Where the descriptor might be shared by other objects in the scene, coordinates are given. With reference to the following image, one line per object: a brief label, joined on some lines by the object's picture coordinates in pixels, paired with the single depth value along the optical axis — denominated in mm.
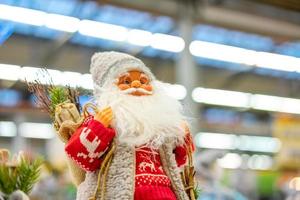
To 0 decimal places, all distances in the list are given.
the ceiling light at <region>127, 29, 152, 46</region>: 6266
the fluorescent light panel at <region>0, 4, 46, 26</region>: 4805
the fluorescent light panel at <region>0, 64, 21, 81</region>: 6578
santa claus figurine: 1552
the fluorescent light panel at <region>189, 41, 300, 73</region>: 6688
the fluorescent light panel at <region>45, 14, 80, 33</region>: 5676
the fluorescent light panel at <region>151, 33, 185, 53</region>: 6480
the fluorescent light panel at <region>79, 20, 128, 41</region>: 5953
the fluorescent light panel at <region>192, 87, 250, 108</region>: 9039
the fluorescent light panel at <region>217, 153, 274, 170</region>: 14042
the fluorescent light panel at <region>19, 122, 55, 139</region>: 11080
